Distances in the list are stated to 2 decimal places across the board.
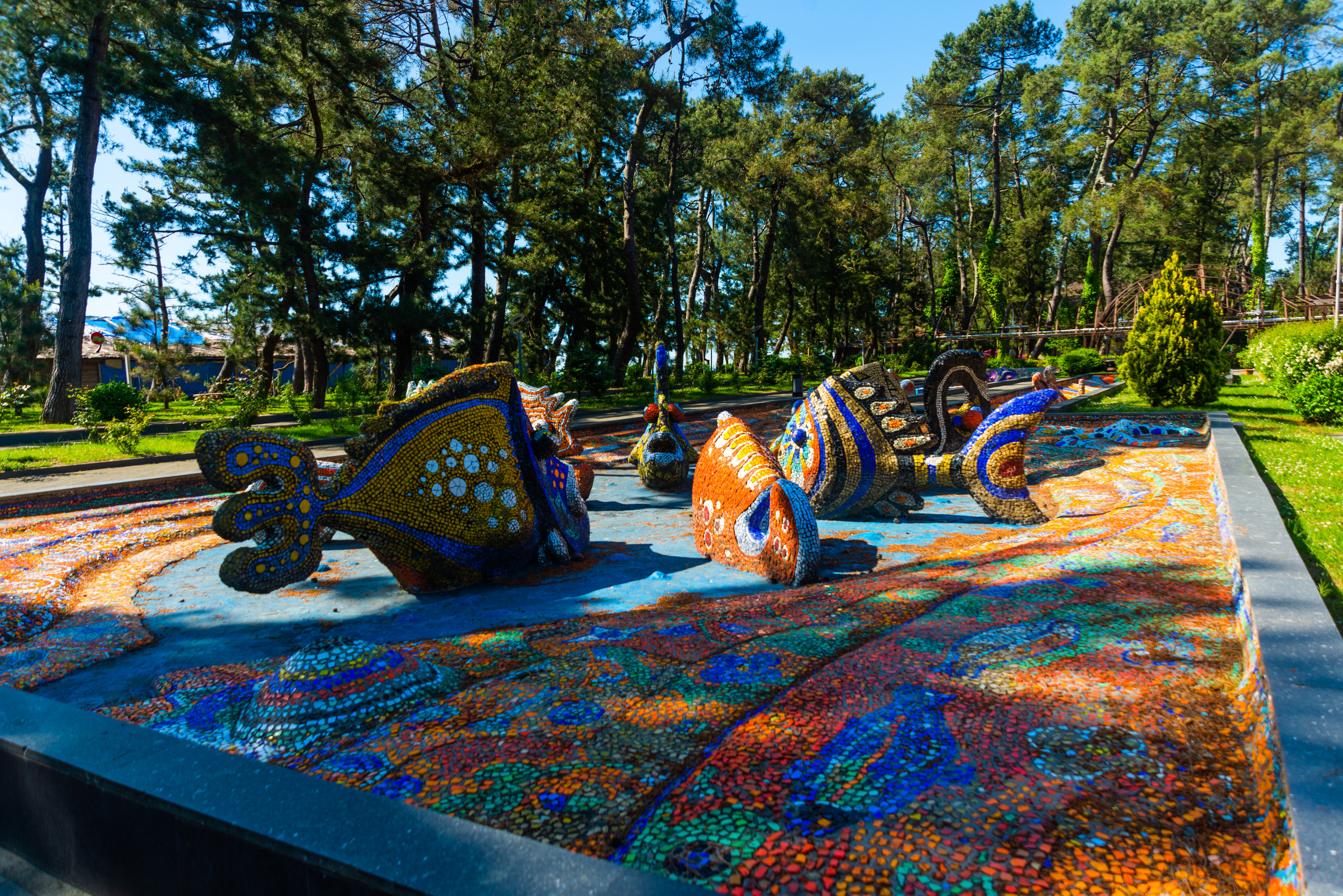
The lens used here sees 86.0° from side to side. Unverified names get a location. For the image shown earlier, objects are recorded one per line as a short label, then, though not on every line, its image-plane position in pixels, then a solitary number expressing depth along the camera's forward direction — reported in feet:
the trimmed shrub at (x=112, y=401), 45.29
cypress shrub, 40.93
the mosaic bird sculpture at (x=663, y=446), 30.96
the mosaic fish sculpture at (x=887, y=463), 22.58
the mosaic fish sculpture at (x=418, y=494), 14.12
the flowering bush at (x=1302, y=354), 36.63
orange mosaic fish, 16.52
